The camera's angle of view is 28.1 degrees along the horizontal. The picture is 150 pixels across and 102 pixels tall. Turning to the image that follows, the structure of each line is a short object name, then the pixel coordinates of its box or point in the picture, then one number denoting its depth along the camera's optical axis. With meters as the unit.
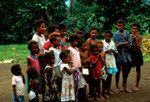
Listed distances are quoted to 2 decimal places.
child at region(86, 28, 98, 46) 6.62
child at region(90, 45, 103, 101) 6.46
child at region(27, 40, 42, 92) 5.64
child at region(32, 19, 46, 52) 6.08
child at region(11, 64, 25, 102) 5.52
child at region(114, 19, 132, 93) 7.14
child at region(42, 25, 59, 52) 5.93
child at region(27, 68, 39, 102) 5.52
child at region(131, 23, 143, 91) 7.29
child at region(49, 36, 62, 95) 5.80
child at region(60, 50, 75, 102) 5.71
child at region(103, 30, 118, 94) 6.94
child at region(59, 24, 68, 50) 6.26
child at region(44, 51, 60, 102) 5.64
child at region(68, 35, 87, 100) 6.00
